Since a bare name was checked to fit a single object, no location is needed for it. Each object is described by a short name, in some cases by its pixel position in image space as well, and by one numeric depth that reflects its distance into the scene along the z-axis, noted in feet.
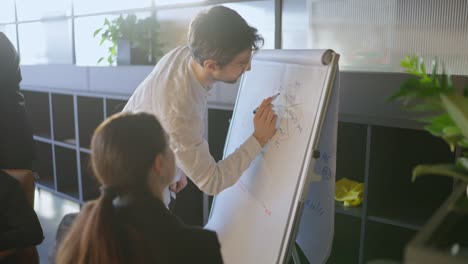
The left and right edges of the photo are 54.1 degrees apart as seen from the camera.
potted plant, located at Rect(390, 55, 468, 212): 3.12
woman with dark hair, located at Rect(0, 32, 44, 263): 6.75
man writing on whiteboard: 5.24
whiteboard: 5.36
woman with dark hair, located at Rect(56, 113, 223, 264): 3.67
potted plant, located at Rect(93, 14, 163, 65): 11.29
